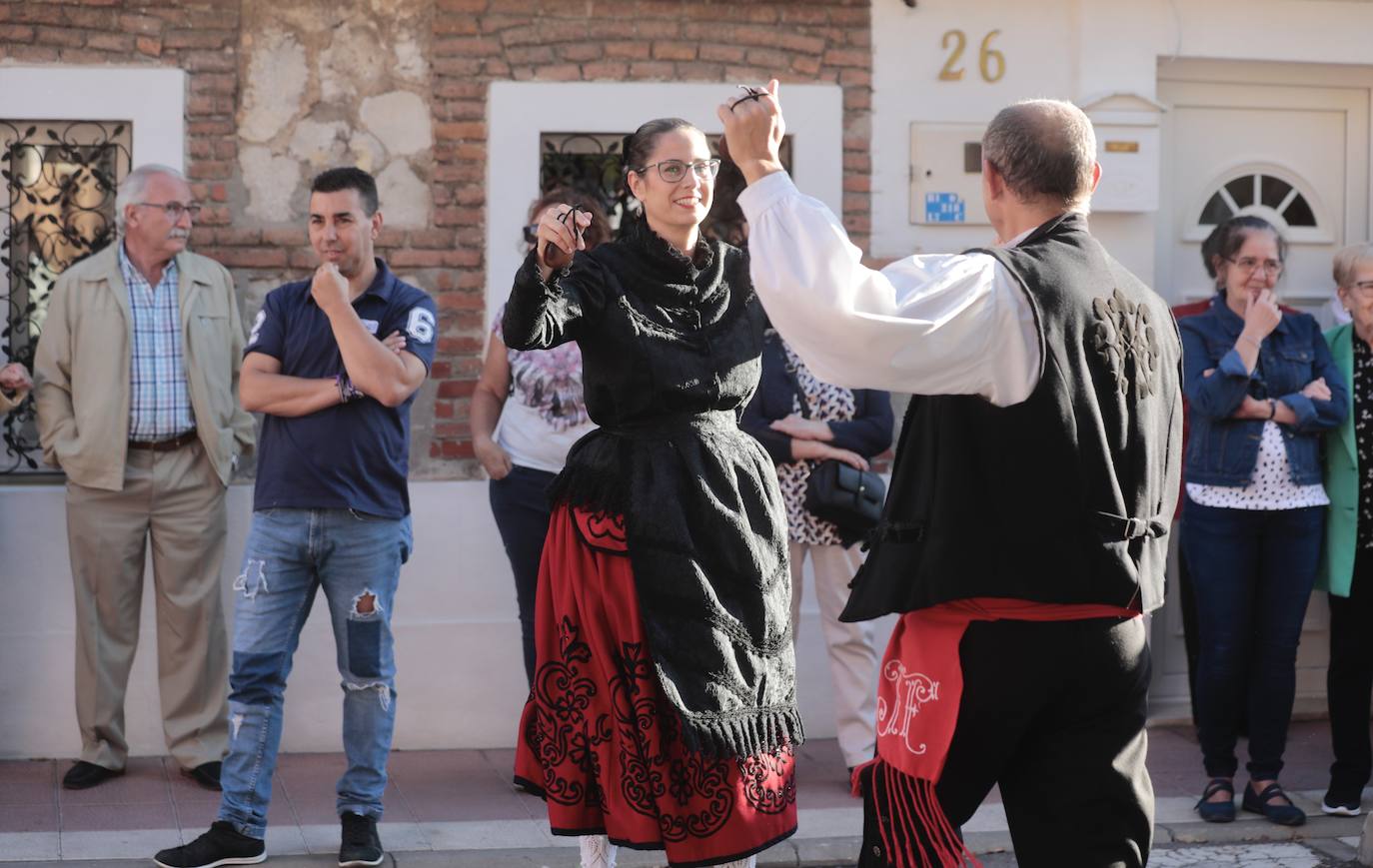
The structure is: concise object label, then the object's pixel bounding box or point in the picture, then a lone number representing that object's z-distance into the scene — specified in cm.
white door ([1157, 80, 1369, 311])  777
